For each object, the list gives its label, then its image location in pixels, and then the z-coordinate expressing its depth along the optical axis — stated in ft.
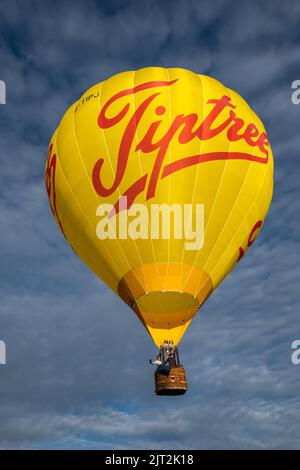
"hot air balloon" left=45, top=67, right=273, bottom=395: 78.18
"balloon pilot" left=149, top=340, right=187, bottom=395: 73.87
